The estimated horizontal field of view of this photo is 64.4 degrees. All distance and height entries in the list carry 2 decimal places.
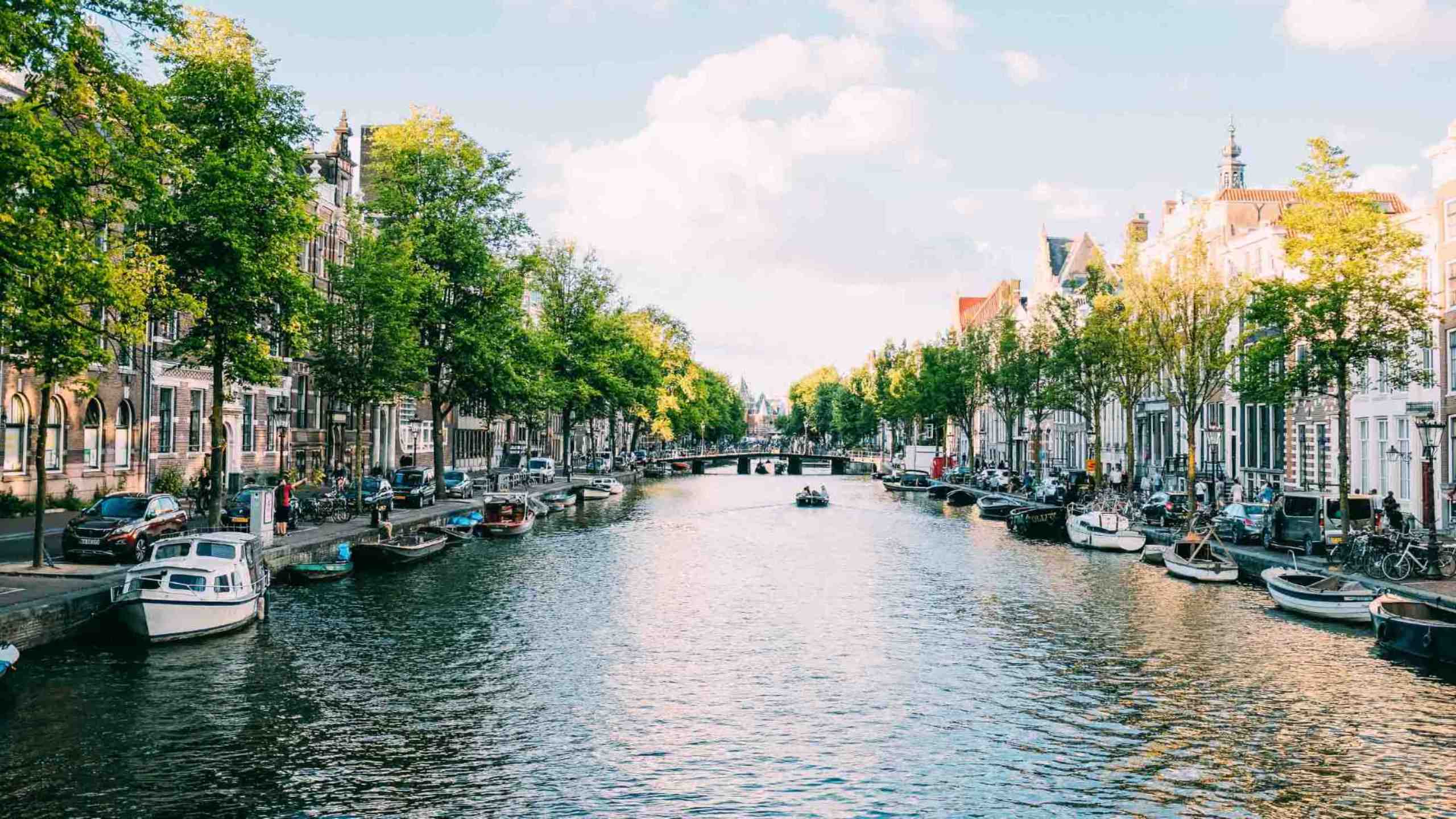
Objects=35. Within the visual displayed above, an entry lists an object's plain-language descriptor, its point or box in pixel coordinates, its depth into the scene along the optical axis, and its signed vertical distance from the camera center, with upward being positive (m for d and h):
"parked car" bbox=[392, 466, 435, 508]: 63.25 -3.61
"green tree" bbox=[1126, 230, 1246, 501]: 59.78 +5.84
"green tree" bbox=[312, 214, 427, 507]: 55.62 +4.28
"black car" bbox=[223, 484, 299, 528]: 42.75 -3.34
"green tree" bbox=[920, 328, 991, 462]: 113.19 +5.05
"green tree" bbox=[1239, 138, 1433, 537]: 42.12 +4.90
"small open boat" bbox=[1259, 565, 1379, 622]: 34.41 -5.11
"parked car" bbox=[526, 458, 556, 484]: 96.88 -4.00
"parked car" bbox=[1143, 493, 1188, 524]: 61.22 -4.43
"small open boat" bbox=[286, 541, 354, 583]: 40.03 -5.27
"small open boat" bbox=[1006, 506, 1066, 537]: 70.19 -5.73
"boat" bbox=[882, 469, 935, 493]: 116.69 -5.82
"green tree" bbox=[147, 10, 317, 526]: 37.34 +6.97
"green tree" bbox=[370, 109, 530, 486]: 64.75 +10.65
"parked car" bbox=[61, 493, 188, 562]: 33.62 -3.20
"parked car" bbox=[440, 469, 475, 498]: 73.19 -3.98
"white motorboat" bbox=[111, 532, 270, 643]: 28.34 -4.30
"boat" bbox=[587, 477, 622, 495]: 95.51 -5.11
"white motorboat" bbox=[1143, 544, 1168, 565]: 51.97 -5.82
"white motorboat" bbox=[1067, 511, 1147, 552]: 57.16 -5.38
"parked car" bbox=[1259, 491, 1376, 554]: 45.25 -3.73
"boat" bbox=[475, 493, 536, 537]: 60.09 -5.04
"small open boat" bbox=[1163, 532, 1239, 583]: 44.41 -5.34
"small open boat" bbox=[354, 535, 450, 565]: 44.94 -5.13
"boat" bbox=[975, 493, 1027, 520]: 78.88 -5.63
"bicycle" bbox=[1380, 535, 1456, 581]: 36.59 -4.30
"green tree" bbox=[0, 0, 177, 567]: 24.22 +5.43
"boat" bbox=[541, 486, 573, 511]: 81.06 -5.43
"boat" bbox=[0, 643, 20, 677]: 22.52 -4.64
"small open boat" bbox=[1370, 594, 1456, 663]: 28.20 -5.01
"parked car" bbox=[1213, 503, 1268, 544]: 50.19 -4.26
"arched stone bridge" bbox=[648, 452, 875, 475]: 166.75 -5.37
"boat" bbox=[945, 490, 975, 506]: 98.12 -6.23
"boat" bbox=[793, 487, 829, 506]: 91.94 -5.90
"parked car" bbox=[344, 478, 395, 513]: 54.91 -3.55
